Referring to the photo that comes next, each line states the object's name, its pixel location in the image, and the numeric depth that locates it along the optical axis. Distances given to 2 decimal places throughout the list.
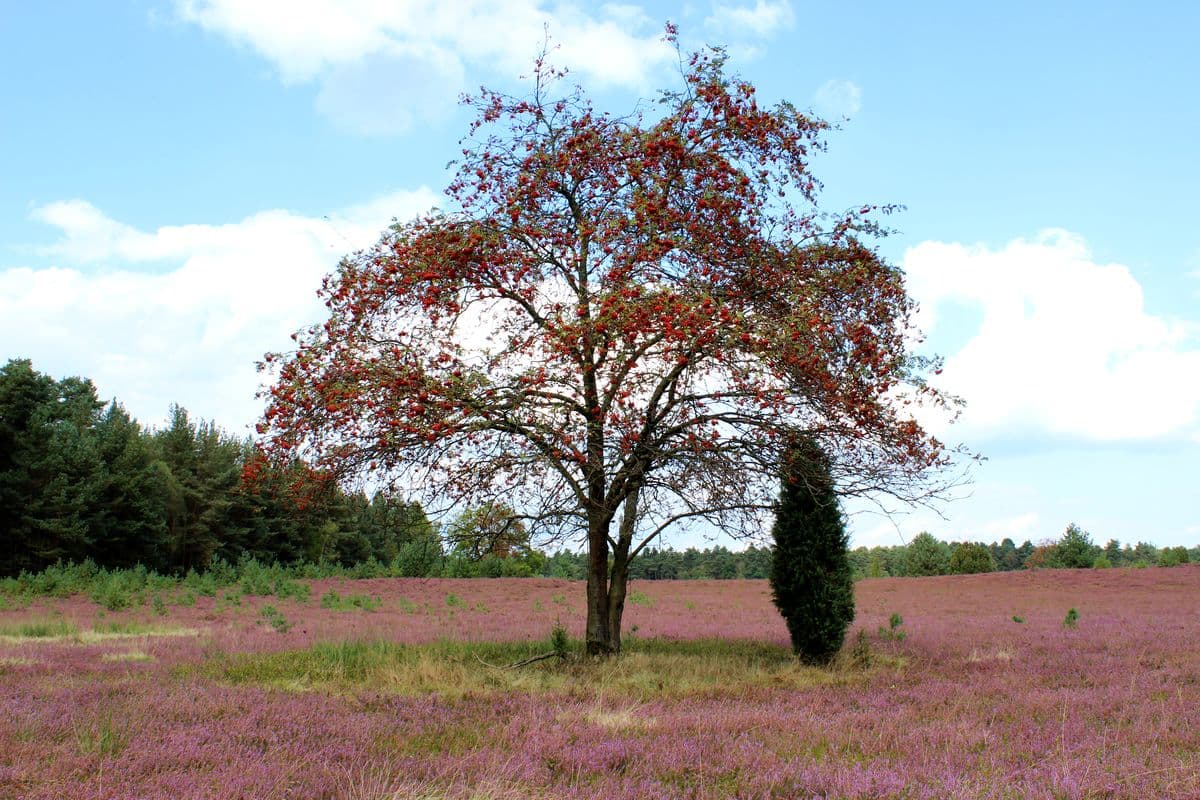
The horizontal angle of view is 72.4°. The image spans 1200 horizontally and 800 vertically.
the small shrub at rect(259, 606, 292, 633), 19.06
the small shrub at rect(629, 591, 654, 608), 32.78
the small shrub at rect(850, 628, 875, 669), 14.66
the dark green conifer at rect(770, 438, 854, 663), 14.94
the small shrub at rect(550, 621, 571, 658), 14.02
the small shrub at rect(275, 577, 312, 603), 30.37
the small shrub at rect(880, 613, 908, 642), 19.21
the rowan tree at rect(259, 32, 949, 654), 12.05
